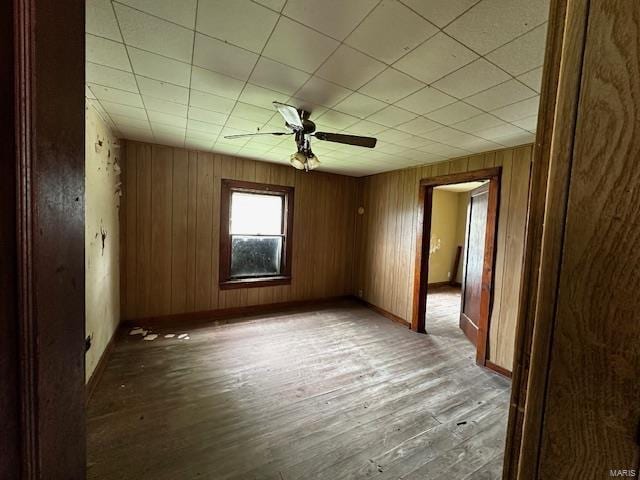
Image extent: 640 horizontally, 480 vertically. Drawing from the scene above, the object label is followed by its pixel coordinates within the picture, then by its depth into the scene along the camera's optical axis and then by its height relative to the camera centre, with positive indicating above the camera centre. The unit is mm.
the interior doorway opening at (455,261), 3461 -541
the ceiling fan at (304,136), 2027 +754
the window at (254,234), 3969 -182
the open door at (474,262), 3338 -382
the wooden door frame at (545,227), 566 +24
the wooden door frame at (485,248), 2936 -188
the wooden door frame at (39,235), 379 -38
